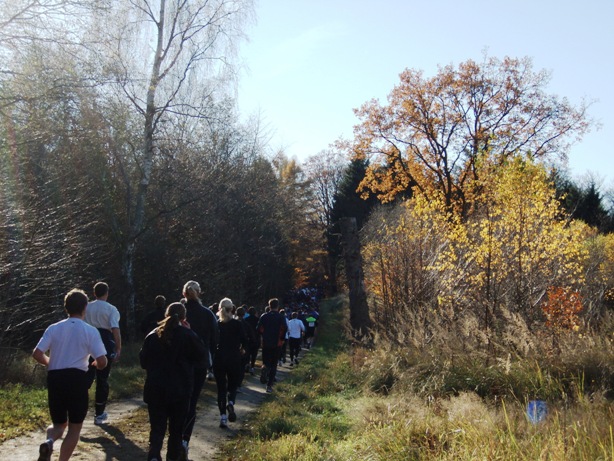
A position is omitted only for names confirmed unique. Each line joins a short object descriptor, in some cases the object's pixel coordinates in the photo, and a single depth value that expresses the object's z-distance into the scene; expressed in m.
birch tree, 20.38
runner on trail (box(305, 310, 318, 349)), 29.69
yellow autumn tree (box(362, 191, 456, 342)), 16.44
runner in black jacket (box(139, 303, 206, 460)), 6.42
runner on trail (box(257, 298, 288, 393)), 14.01
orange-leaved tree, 33.06
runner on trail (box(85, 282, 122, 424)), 8.55
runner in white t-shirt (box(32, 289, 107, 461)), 5.99
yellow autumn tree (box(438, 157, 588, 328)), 14.02
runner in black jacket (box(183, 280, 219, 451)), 8.44
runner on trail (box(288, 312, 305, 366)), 21.53
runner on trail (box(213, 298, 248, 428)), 9.63
